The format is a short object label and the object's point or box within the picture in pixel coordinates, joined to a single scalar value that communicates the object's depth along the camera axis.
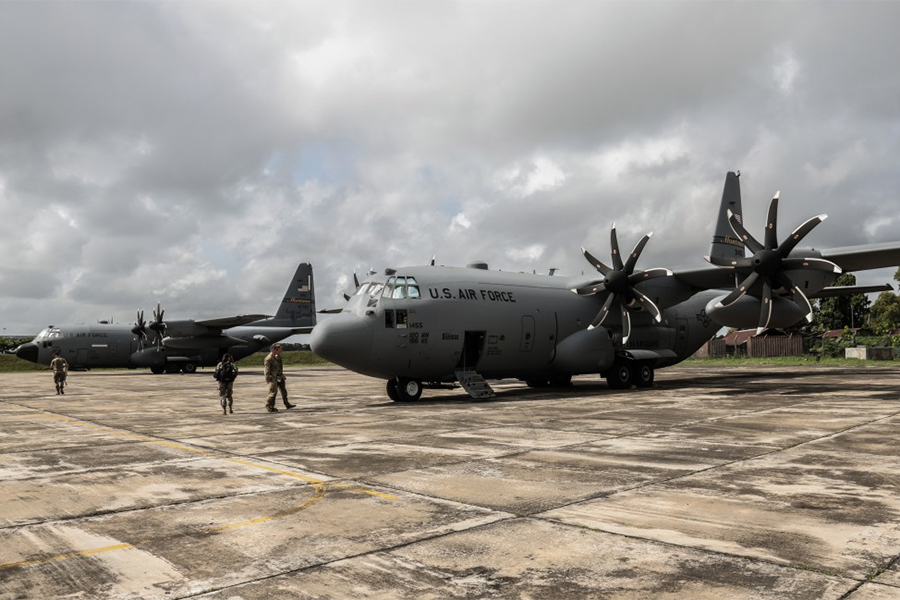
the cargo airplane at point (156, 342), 44.28
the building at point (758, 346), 58.64
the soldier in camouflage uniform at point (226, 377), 17.62
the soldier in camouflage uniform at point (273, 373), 17.92
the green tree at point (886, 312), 75.56
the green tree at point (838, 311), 89.56
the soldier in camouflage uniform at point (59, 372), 26.69
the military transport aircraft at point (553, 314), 19.44
